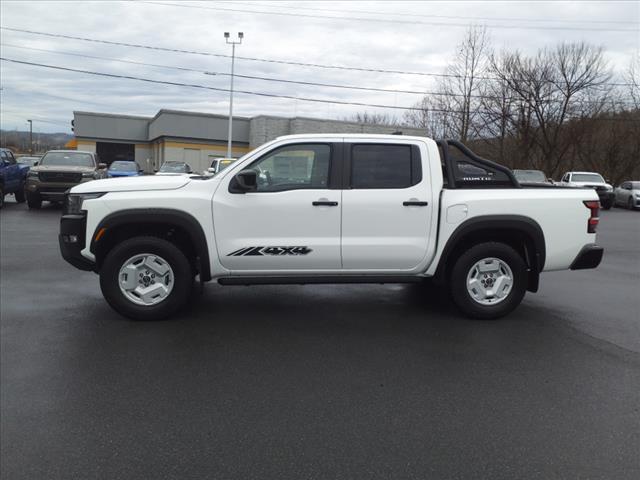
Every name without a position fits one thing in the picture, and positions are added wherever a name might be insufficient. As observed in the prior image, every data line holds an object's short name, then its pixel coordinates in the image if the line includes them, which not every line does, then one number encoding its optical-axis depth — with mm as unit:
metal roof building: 43344
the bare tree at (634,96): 37344
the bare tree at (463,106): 38812
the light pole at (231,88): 35719
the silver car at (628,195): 28509
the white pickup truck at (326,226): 5504
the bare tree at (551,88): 37969
